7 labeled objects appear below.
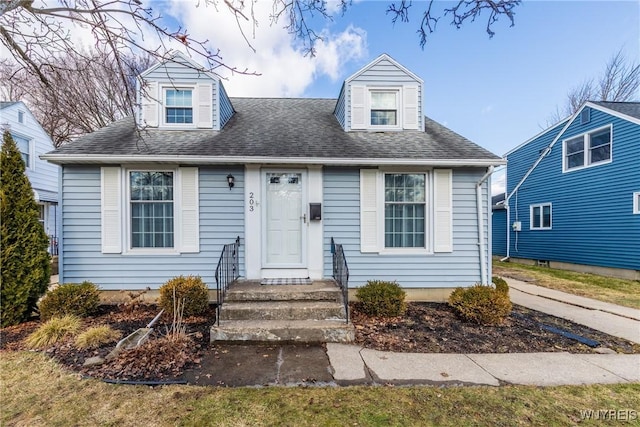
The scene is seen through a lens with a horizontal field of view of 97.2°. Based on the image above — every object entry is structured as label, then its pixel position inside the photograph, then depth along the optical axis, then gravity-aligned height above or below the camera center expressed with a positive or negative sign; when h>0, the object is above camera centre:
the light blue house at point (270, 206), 5.49 +0.23
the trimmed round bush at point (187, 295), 4.79 -1.32
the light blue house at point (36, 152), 10.95 +2.78
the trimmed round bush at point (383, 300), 4.91 -1.45
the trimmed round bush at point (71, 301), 4.62 -1.38
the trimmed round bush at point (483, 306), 4.77 -1.53
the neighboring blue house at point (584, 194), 8.96 +0.84
